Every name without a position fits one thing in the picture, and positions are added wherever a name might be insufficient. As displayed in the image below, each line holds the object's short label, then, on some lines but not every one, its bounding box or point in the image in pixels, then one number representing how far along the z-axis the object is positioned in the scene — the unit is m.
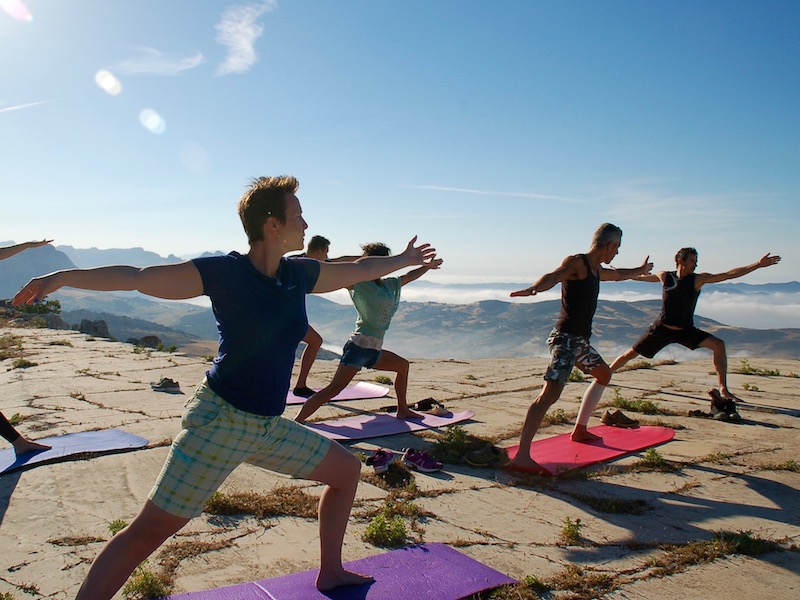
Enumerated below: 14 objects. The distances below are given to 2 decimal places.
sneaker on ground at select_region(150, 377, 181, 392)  8.84
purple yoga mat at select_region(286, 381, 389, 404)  8.47
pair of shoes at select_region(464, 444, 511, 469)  5.52
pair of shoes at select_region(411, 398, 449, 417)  7.87
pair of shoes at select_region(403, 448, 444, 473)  5.25
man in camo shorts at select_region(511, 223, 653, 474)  5.32
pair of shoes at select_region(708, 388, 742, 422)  7.55
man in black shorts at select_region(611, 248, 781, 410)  8.48
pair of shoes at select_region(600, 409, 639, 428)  7.12
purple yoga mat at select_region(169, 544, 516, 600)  2.96
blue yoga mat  4.95
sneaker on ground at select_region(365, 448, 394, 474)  4.96
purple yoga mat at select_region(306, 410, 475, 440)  6.50
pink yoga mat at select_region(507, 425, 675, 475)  5.59
